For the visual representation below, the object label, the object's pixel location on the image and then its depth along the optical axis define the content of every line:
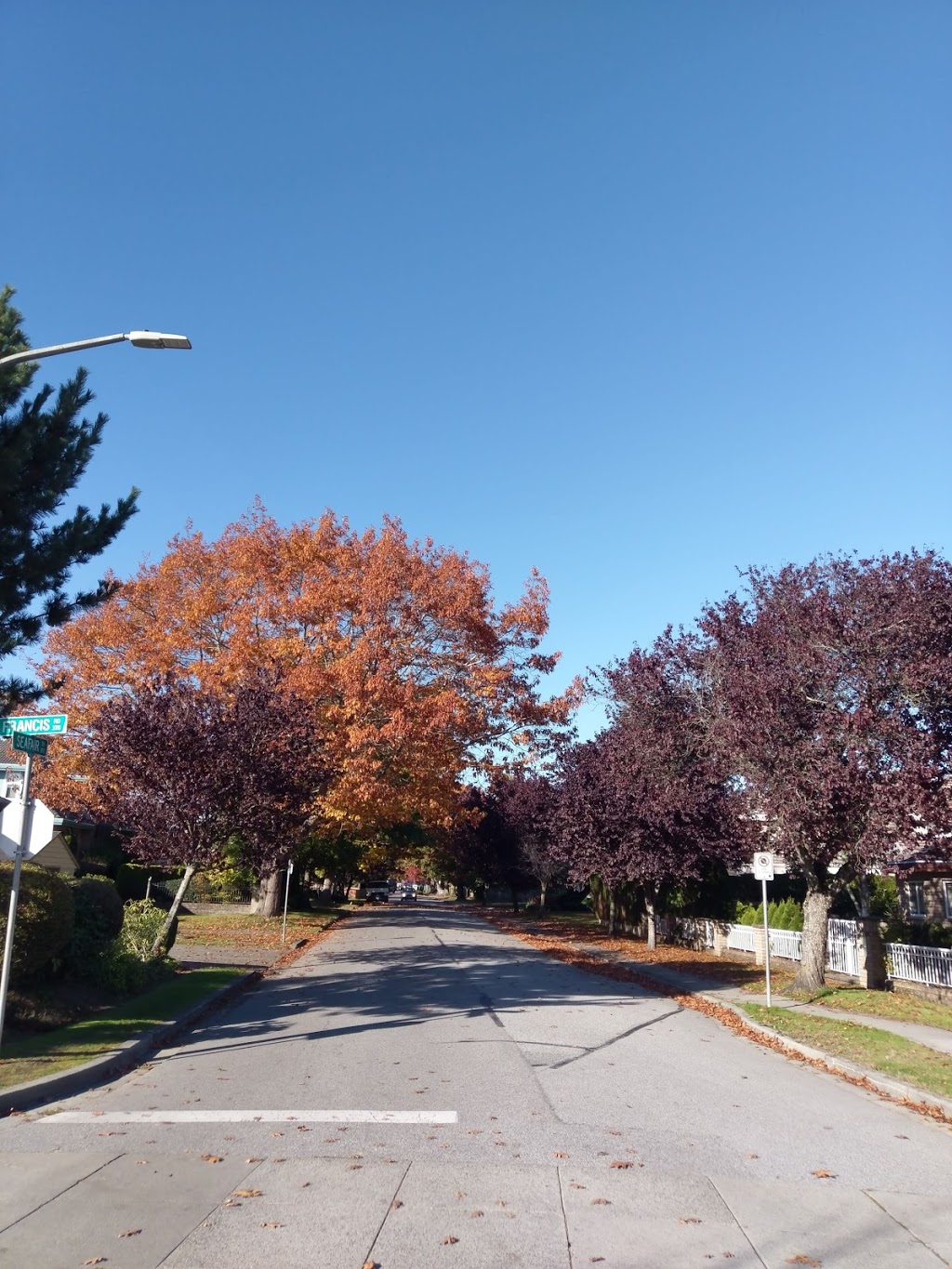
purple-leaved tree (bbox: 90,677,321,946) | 16.02
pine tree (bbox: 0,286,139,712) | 10.23
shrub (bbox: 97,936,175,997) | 13.66
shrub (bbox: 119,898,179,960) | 15.88
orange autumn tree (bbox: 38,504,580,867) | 25.97
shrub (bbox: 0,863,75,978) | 11.20
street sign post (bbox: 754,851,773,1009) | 16.03
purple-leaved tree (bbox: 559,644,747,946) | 24.02
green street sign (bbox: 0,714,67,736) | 9.45
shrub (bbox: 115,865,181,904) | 36.84
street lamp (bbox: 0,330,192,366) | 8.80
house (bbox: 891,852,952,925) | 27.34
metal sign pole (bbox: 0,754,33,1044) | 9.16
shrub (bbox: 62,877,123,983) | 13.52
